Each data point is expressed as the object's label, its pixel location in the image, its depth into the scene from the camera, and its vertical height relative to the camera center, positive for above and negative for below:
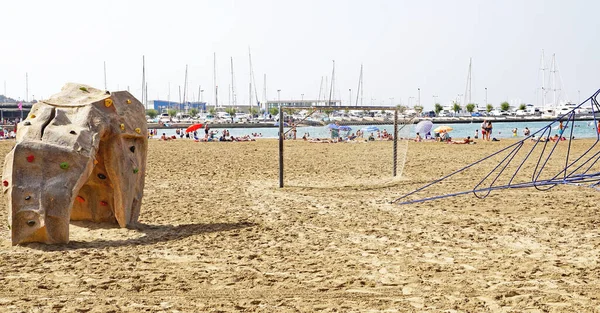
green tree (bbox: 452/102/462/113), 128.59 +1.08
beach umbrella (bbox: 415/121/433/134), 37.59 -0.91
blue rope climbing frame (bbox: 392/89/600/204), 10.08 -1.69
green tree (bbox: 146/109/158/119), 125.03 -0.71
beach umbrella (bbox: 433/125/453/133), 38.13 -1.04
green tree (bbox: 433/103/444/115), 132.50 +0.87
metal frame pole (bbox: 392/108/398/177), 17.52 -0.90
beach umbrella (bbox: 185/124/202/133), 43.41 -1.27
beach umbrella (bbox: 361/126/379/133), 41.58 -1.24
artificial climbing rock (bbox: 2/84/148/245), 7.95 -0.75
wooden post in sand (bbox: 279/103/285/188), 15.76 -0.70
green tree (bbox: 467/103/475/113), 118.33 +1.03
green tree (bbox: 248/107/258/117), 101.55 -0.26
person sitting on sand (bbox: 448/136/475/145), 34.40 -1.67
